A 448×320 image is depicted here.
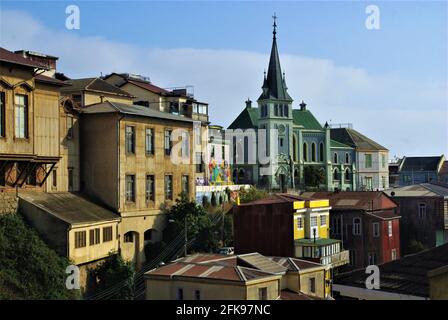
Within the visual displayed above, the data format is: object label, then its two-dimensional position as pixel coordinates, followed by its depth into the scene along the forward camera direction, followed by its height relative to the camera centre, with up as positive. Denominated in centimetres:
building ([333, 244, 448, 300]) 2634 -489
